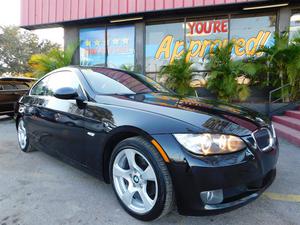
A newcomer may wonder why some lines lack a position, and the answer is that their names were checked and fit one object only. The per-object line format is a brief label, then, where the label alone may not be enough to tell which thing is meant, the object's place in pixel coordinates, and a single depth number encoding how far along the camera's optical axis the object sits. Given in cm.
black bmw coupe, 173
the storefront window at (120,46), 914
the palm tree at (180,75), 700
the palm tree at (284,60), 602
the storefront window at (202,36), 822
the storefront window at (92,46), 959
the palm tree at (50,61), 816
